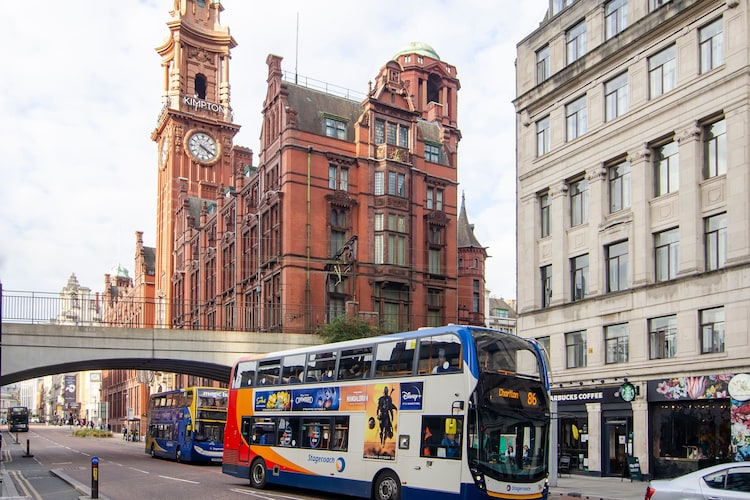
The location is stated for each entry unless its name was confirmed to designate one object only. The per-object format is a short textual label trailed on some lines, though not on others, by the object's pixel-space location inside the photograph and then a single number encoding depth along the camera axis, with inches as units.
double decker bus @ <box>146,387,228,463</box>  1596.9
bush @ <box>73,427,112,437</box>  3754.9
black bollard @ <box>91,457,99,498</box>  872.3
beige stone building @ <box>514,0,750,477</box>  1111.0
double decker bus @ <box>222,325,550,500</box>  730.2
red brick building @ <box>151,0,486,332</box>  2226.9
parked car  584.1
